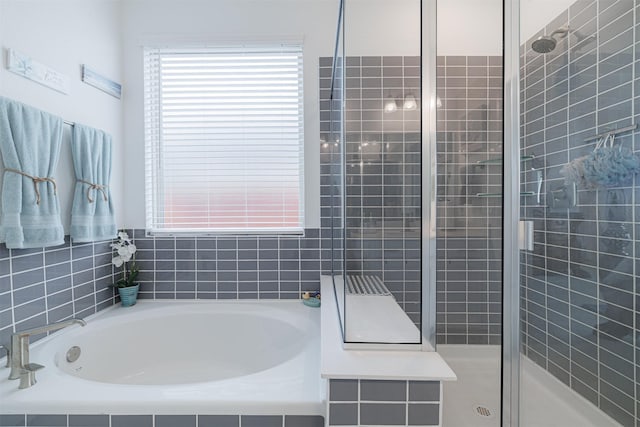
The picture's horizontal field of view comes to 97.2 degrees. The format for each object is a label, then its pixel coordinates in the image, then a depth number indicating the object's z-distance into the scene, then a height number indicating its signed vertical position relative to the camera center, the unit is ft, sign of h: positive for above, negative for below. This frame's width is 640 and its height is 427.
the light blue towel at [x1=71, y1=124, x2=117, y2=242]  5.02 +0.46
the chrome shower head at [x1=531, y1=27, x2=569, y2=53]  3.35 +2.01
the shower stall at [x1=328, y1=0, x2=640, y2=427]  3.19 +0.27
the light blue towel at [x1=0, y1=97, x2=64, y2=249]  3.92 +0.52
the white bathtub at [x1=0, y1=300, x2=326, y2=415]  3.22 -2.22
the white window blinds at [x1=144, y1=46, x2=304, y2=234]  6.48 +1.64
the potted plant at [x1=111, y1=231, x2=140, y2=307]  6.02 -1.27
